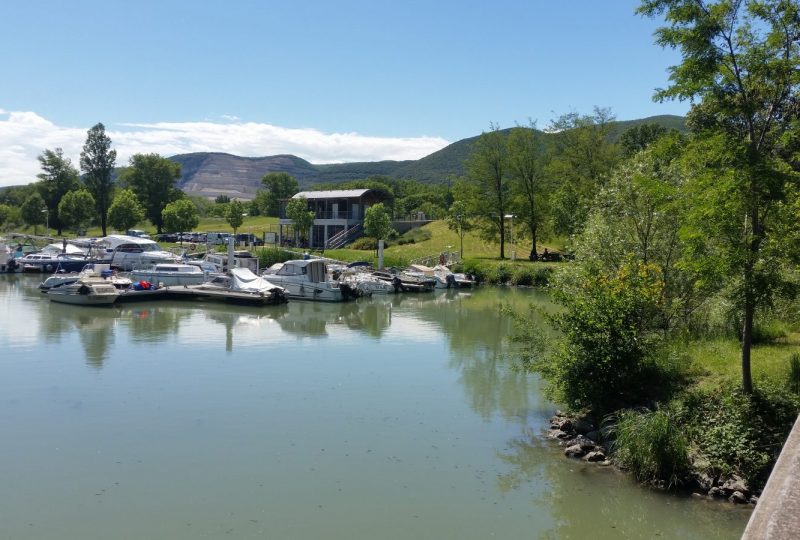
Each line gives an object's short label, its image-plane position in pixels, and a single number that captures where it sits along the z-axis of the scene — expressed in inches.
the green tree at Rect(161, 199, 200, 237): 3021.7
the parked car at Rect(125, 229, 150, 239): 2861.7
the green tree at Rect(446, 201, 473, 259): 2389.3
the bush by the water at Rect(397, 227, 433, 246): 2701.8
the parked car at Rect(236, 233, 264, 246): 2894.2
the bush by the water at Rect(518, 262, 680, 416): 565.0
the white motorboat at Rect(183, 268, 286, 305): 1545.3
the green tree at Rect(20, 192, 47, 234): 3641.7
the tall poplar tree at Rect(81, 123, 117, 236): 3659.0
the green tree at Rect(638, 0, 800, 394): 477.1
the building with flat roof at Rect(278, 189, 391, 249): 2802.7
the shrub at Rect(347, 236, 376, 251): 2581.2
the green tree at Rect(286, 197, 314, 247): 2682.1
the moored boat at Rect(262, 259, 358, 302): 1646.2
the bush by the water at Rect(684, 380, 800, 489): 456.4
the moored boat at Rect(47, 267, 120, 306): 1467.8
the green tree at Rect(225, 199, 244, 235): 2955.2
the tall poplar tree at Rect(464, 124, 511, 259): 2412.6
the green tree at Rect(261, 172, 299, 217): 5007.4
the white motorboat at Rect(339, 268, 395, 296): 1792.7
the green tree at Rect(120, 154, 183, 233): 3673.7
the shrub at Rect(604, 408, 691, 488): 477.7
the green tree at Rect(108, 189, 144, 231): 3184.1
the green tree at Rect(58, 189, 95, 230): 3472.0
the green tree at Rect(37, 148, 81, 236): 3777.1
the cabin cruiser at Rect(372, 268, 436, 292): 1905.1
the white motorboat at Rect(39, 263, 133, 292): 1595.5
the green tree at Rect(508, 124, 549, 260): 2342.5
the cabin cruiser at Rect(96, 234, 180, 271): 2175.2
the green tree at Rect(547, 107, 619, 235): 2130.9
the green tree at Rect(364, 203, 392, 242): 2491.4
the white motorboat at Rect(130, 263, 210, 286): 1732.3
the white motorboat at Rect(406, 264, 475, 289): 1988.2
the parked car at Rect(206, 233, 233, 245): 2819.9
